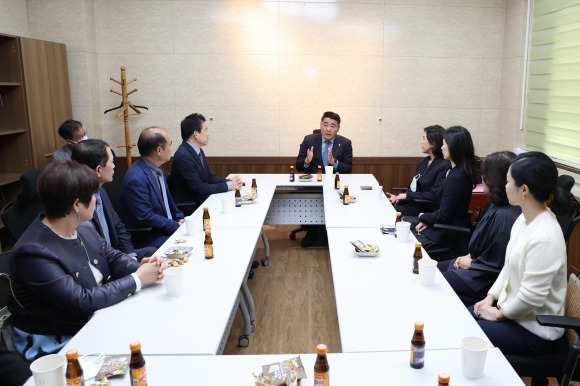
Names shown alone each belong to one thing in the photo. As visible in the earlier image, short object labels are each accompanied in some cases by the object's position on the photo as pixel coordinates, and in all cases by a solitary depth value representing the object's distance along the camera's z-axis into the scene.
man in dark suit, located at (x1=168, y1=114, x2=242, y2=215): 4.29
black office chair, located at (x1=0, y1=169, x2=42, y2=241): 2.89
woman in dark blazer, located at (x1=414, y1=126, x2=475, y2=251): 3.62
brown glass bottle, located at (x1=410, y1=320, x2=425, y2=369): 1.59
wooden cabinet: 4.96
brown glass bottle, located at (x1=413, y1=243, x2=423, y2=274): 2.42
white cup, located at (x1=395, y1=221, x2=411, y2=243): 2.90
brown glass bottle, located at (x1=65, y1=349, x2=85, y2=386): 1.43
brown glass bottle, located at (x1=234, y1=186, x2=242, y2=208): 3.84
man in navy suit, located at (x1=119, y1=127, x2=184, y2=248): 3.51
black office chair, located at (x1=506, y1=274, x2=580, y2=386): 1.94
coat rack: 5.82
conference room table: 1.74
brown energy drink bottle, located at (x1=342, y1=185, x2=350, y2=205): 3.87
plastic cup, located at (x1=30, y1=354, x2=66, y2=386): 1.45
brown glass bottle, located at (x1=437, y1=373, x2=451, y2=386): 1.37
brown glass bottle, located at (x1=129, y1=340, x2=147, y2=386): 1.47
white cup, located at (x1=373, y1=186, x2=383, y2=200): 4.10
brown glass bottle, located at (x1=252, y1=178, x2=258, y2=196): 4.05
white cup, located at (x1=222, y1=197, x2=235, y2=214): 3.64
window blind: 4.38
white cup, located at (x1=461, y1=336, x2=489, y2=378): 1.54
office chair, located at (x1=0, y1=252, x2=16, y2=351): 2.01
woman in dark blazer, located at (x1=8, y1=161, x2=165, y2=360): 1.93
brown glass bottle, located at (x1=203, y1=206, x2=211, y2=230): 3.00
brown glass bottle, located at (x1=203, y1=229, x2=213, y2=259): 2.64
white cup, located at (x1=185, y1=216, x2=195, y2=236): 3.08
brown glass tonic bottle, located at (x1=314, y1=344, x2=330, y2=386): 1.46
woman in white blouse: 2.09
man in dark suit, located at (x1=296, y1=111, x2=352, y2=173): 5.30
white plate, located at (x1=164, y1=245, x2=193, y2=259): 2.62
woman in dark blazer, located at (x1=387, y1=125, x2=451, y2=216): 4.29
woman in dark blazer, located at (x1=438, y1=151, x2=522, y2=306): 2.64
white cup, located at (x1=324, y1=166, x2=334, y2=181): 5.05
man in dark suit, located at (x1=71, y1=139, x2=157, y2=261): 2.92
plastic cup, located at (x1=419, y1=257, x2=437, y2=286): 2.26
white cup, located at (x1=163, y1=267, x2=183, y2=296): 2.15
